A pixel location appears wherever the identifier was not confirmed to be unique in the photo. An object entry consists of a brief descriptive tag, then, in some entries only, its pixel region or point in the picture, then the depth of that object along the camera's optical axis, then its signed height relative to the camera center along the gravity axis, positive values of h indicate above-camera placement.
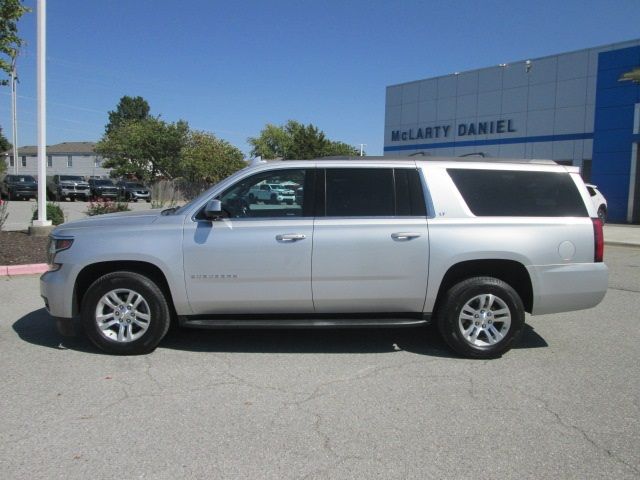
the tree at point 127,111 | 104.88 +17.30
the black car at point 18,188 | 33.50 +0.61
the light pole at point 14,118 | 43.91 +6.29
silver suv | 5.16 -0.45
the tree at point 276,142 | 70.59 +8.52
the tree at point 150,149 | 51.22 +4.98
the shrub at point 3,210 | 11.69 -0.28
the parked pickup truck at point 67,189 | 36.06 +0.70
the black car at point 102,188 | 36.28 +0.80
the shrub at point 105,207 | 13.39 -0.18
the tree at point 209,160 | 46.19 +3.81
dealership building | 24.72 +5.23
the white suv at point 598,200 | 20.04 +0.61
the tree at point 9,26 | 11.38 +3.58
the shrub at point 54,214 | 13.61 -0.38
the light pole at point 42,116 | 12.66 +1.92
